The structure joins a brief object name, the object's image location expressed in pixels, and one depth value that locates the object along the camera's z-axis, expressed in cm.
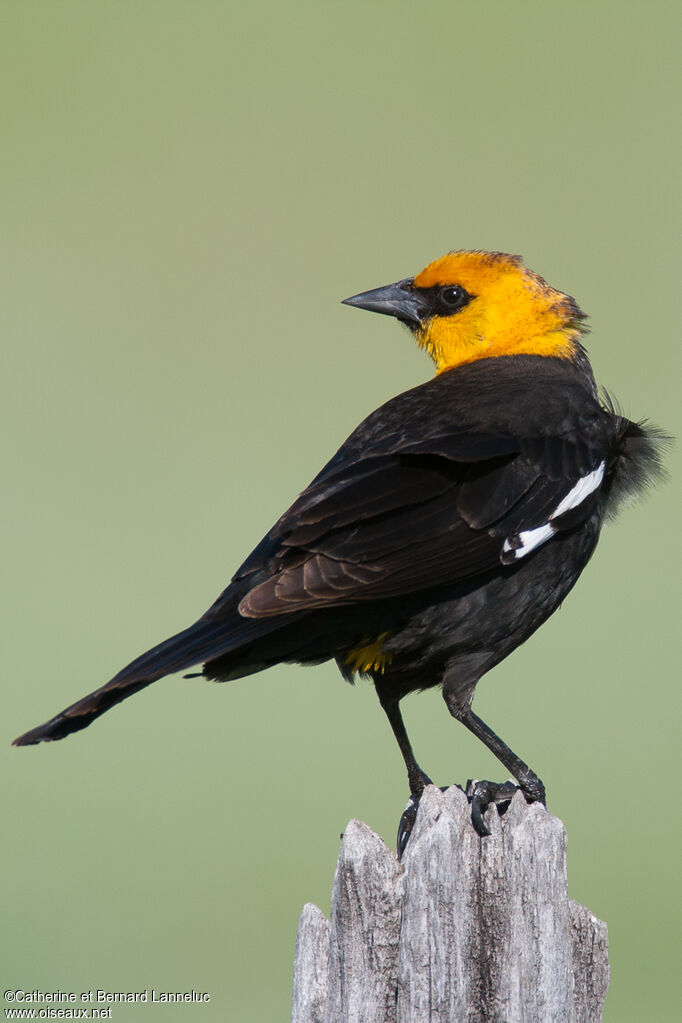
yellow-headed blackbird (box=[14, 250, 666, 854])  563
